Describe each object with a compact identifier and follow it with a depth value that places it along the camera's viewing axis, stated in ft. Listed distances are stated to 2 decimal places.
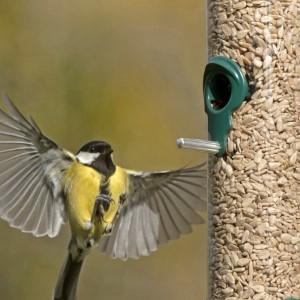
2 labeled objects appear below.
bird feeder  24.21
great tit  28.48
